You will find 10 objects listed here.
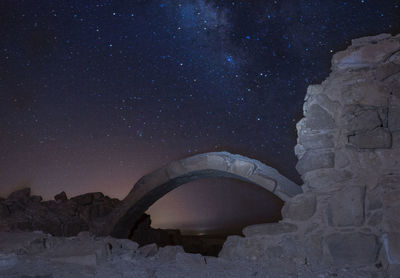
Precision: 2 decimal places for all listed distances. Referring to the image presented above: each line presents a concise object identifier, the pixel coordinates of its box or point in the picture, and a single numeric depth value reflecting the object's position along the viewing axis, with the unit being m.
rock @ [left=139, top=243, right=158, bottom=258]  3.14
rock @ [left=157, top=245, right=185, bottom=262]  3.00
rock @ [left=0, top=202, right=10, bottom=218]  7.99
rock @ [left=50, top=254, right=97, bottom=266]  2.74
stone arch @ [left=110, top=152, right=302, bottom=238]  5.02
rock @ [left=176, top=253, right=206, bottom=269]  2.75
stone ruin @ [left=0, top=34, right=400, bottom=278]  2.42
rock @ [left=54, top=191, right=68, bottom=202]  9.54
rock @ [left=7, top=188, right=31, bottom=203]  8.76
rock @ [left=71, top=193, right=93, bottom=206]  9.46
